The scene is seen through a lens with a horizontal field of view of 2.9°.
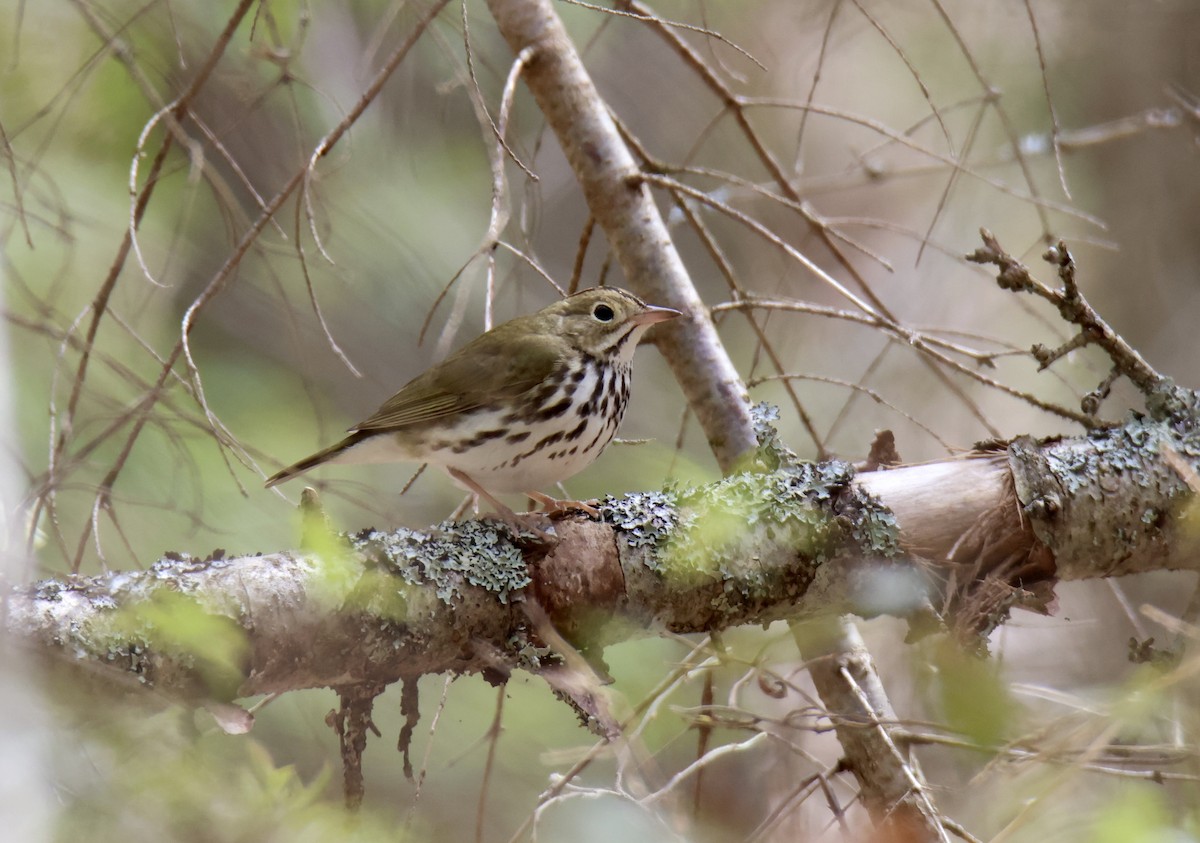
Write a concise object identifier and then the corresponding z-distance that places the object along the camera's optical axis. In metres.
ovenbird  6.80
